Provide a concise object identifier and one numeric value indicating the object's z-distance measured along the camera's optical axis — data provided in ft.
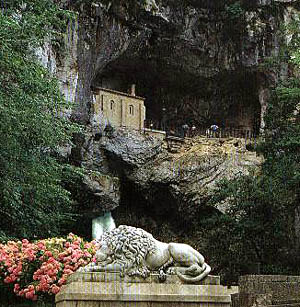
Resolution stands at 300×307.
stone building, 117.08
